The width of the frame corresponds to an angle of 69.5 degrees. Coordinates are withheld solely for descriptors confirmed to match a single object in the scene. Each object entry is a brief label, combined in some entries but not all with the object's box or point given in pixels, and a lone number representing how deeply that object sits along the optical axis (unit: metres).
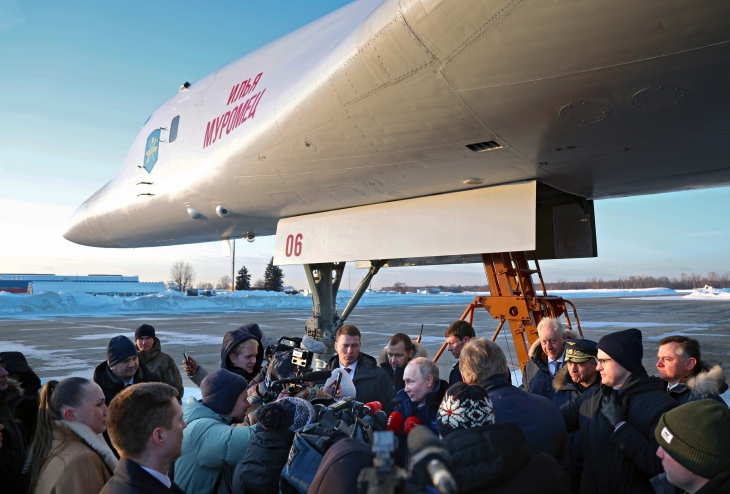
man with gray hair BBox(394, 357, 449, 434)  2.89
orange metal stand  5.82
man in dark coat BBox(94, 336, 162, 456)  3.73
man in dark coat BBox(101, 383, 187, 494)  1.81
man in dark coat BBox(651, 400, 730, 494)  1.58
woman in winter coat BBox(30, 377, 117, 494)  2.05
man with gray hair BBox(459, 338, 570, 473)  2.40
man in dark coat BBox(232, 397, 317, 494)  2.13
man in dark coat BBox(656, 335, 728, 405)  2.80
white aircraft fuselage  3.04
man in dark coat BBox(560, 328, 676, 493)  2.35
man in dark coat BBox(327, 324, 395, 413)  3.77
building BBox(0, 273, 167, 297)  60.34
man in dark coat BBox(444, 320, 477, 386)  4.38
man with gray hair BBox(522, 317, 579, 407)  3.85
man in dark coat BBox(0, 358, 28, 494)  2.34
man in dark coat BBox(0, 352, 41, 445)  3.24
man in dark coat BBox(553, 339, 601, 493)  3.10
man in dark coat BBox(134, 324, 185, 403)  5.06
